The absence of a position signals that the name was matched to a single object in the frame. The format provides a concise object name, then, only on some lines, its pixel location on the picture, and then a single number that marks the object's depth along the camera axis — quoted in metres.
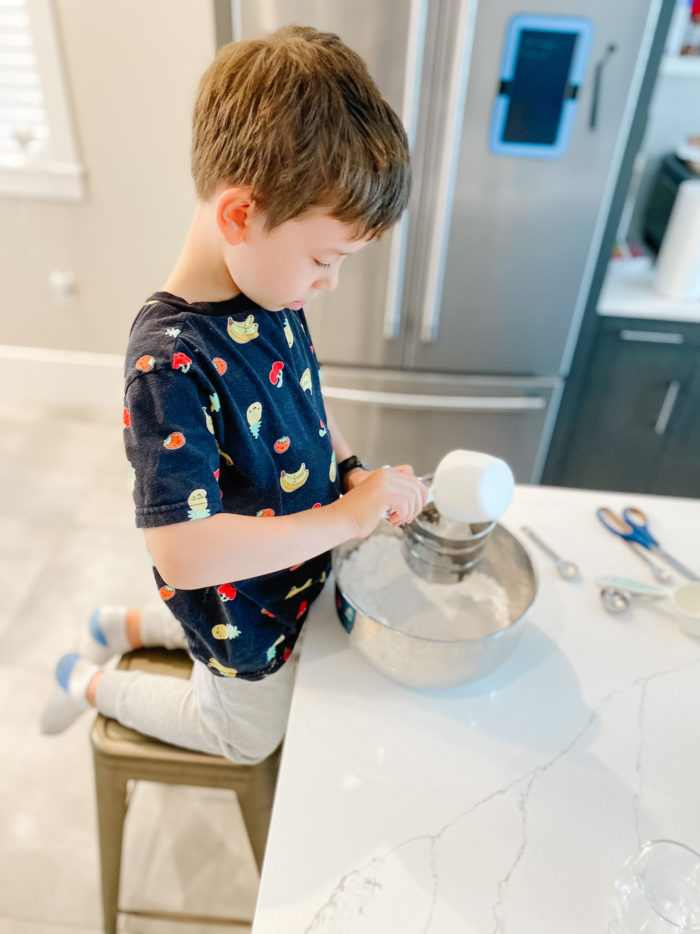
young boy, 0.65
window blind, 2.14
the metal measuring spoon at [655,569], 0.98
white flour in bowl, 0.87
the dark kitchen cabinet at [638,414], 2.01
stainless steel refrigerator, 1.63
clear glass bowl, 0.62
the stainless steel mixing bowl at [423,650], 0.75
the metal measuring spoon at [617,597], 0.94
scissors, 1.02
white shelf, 1.95
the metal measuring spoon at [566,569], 0.98
